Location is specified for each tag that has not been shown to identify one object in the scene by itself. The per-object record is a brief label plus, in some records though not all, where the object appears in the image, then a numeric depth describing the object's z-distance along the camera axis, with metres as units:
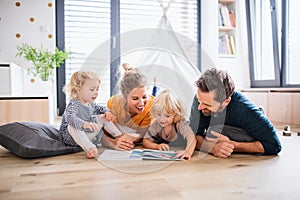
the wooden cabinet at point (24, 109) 2.00
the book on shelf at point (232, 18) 3.37
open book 1.18
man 1.17
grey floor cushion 1.22
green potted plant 2.79
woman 1.38
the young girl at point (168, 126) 1.31
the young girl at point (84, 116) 1.25
